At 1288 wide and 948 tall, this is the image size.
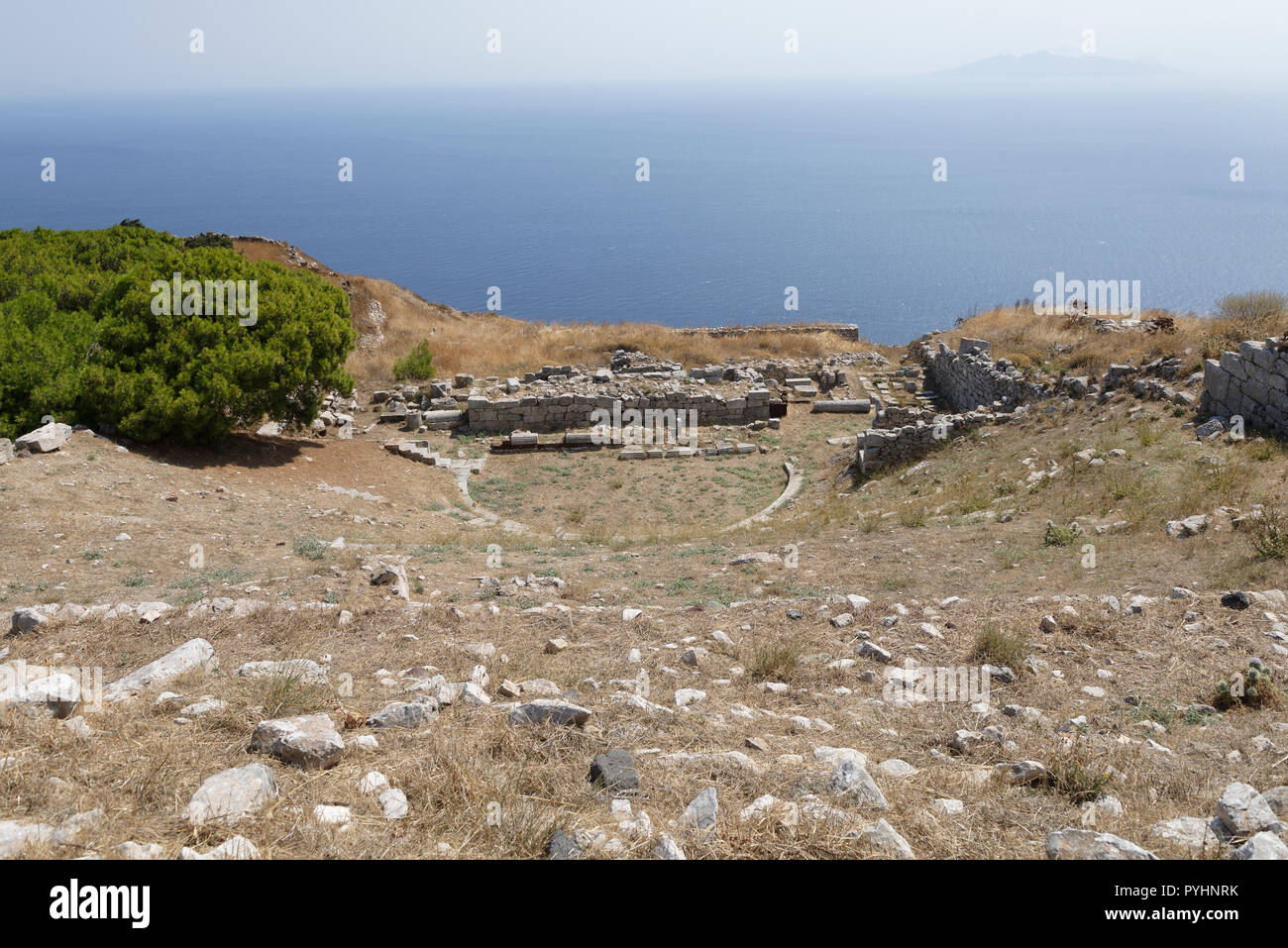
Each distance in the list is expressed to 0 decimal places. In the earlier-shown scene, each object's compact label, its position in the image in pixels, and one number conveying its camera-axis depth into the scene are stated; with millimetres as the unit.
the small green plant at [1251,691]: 5734
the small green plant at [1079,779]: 4531
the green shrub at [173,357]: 15516
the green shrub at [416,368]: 25861
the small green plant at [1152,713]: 5680
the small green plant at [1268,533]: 8328
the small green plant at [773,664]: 6555
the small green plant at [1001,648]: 6613
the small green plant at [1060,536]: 10094
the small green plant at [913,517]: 12102
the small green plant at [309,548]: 10616
